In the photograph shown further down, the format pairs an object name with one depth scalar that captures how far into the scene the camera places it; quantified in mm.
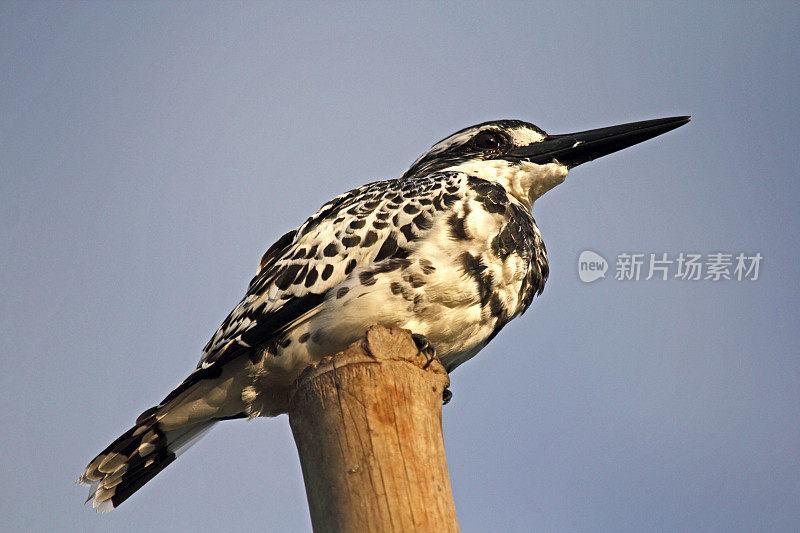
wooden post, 6777
